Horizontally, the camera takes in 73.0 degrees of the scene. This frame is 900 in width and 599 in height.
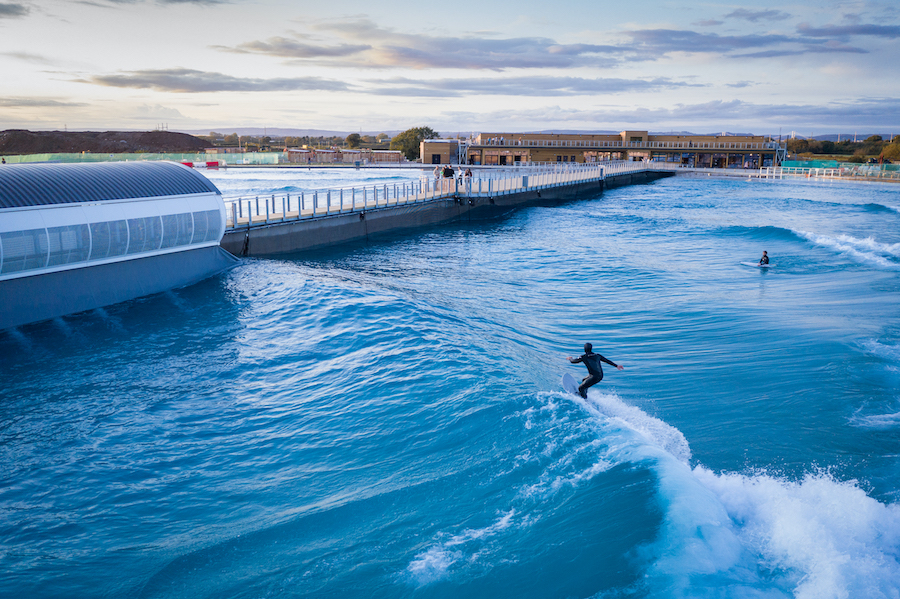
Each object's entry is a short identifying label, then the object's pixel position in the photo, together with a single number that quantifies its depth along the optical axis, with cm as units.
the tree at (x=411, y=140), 13100
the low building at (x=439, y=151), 10756
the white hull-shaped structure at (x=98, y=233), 1520
